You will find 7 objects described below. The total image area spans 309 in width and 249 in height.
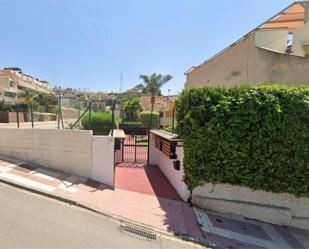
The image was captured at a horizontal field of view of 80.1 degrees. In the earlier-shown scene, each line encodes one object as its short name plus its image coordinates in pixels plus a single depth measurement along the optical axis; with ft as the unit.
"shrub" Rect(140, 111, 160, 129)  67.15
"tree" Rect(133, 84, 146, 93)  107.73
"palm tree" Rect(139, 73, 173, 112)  104.95
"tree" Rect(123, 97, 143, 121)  82.81
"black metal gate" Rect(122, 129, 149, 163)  31.27
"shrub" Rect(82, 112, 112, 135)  32.51
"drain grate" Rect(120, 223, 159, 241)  12.10
